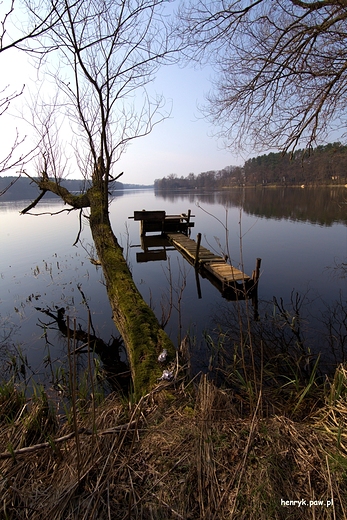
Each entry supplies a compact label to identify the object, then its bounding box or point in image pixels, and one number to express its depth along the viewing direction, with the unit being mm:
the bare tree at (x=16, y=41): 2139
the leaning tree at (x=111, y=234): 3391
